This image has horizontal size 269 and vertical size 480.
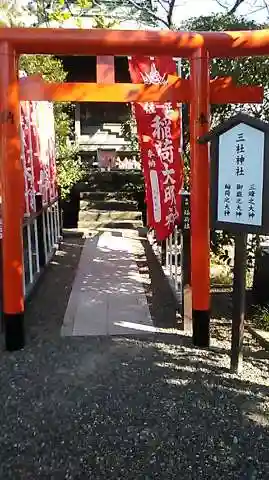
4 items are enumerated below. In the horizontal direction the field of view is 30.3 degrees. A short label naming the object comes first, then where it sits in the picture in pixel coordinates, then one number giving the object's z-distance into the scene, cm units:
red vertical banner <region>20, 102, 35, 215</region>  626
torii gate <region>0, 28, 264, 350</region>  422
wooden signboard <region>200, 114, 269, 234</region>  354
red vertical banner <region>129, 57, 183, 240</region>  537
